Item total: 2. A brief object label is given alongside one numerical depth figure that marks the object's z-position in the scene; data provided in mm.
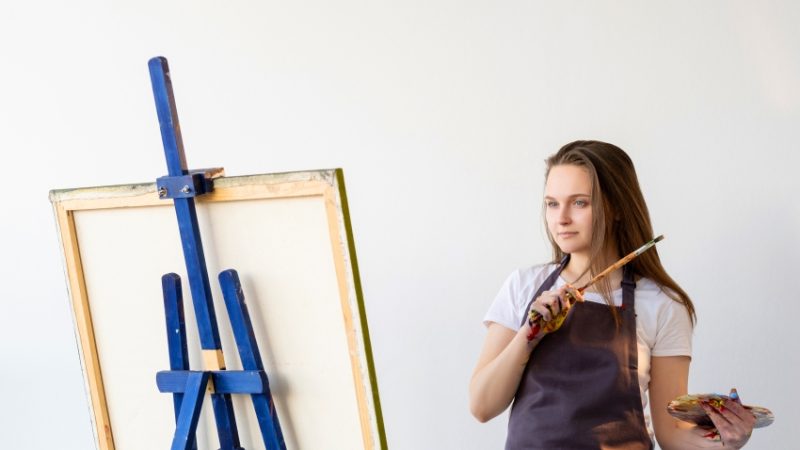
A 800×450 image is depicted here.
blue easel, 3370
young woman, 3446
